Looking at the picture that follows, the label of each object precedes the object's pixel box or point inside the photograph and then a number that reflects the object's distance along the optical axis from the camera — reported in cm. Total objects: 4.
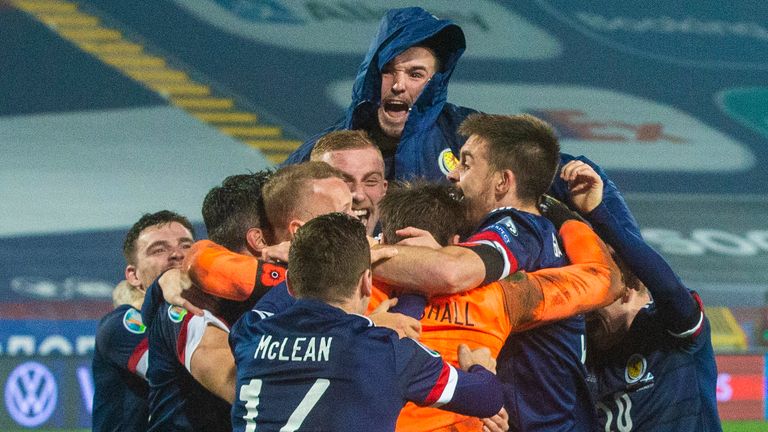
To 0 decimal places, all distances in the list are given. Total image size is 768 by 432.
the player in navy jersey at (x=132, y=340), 940
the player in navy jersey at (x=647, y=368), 838
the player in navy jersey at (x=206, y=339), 713
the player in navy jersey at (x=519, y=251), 638
